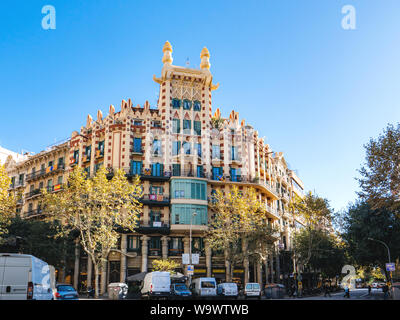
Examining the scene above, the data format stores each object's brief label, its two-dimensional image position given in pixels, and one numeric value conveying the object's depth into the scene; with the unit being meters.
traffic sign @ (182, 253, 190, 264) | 43.79
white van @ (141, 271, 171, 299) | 32.28
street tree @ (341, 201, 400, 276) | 46.38
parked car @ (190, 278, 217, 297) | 36.59
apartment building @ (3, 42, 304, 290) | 50.94
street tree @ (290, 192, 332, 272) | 54.09
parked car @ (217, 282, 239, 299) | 36.91
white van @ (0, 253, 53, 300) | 17.08
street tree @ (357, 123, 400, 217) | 29.14
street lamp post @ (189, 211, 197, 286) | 46.06
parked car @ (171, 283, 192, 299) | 33.97
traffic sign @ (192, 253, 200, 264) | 44.10
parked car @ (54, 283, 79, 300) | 27.38
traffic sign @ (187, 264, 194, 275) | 41.24
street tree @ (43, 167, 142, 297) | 39.91
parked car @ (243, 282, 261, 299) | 38.25
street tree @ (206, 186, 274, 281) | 45.34
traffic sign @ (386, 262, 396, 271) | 39.78
